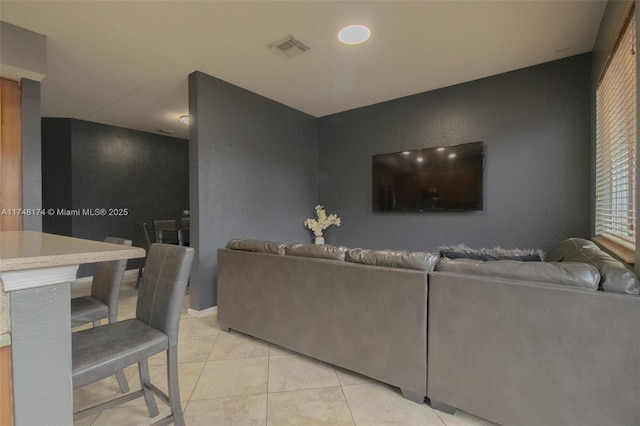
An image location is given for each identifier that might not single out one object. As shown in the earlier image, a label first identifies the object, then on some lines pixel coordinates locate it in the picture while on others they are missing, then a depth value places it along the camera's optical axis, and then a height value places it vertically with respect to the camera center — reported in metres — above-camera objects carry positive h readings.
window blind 1.79 +0.47
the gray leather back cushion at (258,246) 2.20 -0.29
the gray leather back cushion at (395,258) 1.62 -0.29
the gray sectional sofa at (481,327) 1.21 -0.60
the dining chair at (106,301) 1.67 -0.55
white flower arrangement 4.57 -0.20
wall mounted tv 3.49 +0.40
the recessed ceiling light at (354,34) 2.37 +1.50
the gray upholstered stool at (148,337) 1.09 -0.54
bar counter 0.74 -0.32
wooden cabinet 2.48 +0.48
